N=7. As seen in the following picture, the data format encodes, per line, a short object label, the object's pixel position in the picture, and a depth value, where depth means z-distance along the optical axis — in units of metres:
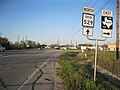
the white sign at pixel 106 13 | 4.29
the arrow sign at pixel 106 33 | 4.25
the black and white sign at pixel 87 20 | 4.27
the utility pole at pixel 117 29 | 11.04
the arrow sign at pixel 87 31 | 4.29
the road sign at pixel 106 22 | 4.27
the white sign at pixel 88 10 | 4.34
